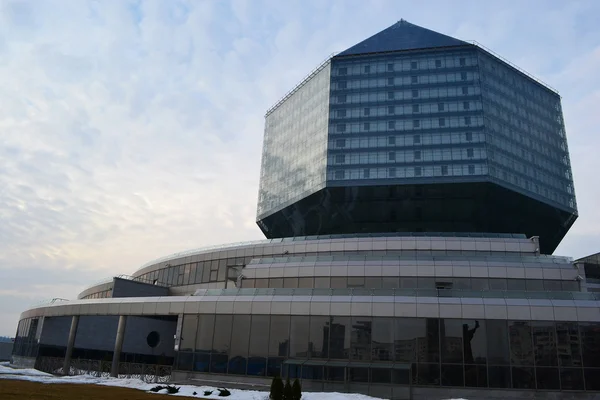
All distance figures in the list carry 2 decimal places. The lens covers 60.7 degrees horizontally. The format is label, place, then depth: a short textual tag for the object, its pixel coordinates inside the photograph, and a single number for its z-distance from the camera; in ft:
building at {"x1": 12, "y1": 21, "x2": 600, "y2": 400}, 130.11
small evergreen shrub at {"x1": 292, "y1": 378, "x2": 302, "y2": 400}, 99.55
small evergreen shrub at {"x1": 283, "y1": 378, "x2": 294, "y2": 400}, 99.55
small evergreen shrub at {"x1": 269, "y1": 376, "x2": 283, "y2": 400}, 99.14
